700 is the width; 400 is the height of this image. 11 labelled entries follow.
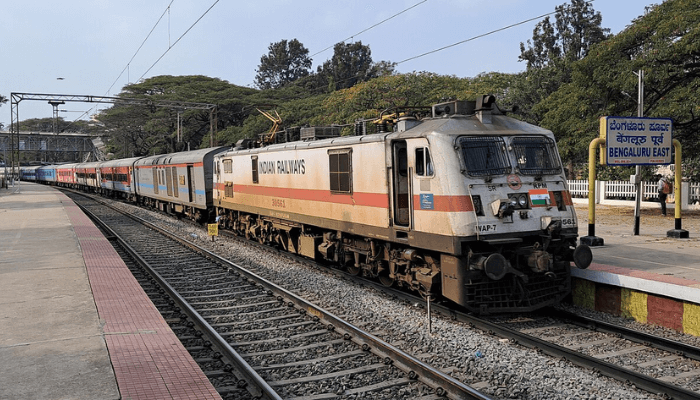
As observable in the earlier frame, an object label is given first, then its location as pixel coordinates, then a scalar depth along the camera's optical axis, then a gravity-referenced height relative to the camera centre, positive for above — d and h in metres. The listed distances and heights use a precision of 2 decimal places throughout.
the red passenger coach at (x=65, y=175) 63.78 +0.50
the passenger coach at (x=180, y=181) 22.52 -0.26
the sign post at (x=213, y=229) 18.77 -1.74
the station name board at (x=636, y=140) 13.80 +0.42
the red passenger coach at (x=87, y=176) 51.81 +0.24
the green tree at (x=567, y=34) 58.34 +12.67
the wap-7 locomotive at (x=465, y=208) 8.95 -0.70
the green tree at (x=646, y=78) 20.14 +2.93
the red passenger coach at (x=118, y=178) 38.22 -0.02
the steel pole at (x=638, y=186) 15.52 -0.73
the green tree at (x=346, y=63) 77.06 +14.13
